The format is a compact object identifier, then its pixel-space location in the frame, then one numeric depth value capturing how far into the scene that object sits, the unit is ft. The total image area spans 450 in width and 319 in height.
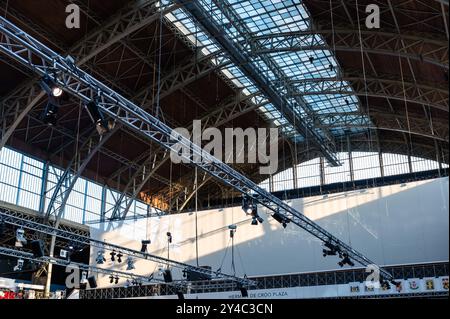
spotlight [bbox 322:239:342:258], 63.21
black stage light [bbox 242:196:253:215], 52.54
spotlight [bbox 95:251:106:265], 69.90
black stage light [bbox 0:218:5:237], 52.89
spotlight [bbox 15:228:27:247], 54.49
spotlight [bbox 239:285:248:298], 74.95
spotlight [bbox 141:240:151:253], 70.11
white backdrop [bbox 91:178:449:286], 72.28
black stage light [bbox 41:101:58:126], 32.53
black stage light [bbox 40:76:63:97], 31.35
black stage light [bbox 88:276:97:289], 72.02
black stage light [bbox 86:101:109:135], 33.65
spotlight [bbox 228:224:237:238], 69.92
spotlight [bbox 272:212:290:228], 55.90
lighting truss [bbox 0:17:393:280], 31.01
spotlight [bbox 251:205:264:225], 52.95
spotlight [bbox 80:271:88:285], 75.07
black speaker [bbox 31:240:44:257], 58.59
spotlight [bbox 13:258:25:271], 66.63
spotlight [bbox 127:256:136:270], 74.49
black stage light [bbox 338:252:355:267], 64.59
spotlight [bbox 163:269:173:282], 70.20
